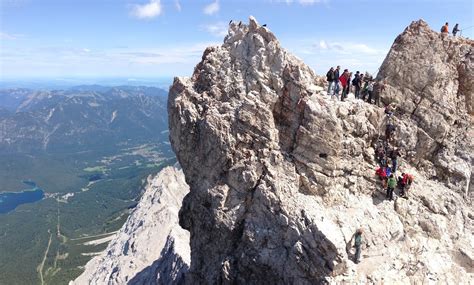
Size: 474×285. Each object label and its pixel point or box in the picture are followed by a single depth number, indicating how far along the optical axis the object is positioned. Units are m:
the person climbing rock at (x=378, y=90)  32.69
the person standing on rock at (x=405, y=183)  28.53
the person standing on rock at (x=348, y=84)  32.28
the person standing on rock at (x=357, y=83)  32.86
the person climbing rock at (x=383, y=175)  29.12
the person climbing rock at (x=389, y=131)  30.84
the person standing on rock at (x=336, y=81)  30.78
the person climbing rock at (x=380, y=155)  30.39
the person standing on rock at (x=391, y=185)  27.89
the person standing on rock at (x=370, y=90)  32.03
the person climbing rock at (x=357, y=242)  25.09
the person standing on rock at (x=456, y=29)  35.19
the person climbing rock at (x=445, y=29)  34.17
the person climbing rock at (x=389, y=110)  31.23
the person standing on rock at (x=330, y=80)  31.11
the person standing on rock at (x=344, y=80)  31.86
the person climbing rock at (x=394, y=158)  29.58
